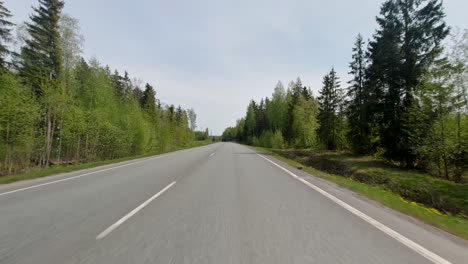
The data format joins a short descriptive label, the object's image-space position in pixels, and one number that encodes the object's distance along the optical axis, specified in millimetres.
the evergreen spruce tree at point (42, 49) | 21750
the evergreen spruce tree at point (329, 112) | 40281
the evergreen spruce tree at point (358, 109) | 27588
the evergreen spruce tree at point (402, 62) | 19797
